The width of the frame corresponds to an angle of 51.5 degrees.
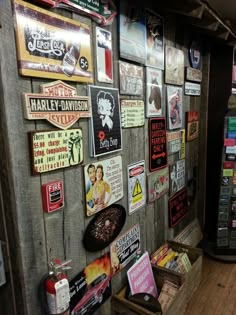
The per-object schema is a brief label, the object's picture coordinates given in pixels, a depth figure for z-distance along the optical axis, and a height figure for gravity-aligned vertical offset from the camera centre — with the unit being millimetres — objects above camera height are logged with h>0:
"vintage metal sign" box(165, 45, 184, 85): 1879 +376
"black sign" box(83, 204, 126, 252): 1294 -633
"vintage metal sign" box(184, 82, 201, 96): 2246 +224
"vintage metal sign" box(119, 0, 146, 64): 1392 +487
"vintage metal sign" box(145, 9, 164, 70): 1629 +503
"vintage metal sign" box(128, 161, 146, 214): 1594 -484
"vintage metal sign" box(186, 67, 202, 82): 2241 +357
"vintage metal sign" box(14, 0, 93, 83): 896 +288
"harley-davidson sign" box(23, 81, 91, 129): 947 +49
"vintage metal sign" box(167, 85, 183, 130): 1964 +54
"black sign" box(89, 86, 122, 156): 1244 -32
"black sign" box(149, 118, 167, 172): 1784 -230
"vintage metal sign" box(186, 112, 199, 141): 2336 -128
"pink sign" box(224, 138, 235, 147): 2275 -286
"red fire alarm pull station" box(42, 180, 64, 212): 1039 -341
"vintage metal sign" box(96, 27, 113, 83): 1246 +307
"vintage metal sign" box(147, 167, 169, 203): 1821 -544
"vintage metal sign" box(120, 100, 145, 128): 1471 +5
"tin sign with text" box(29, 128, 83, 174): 978 -139
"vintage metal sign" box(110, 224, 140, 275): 1508 -865
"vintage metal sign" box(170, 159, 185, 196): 2143 -571
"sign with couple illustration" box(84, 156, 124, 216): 1263 -375
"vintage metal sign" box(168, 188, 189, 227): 2184 -877
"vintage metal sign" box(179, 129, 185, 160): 2246 -314
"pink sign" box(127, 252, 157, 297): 1573 -1088
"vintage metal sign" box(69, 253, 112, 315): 1236 -922
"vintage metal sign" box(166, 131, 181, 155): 2029 -242
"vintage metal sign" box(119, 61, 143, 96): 1439 +215
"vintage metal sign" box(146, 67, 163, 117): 1696 +155
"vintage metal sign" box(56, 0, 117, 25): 1045 +496
